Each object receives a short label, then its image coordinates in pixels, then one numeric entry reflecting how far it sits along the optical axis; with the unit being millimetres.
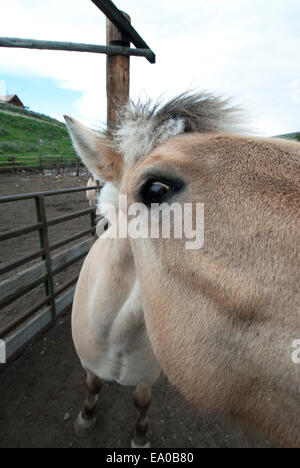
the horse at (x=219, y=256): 754
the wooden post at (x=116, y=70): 2770
